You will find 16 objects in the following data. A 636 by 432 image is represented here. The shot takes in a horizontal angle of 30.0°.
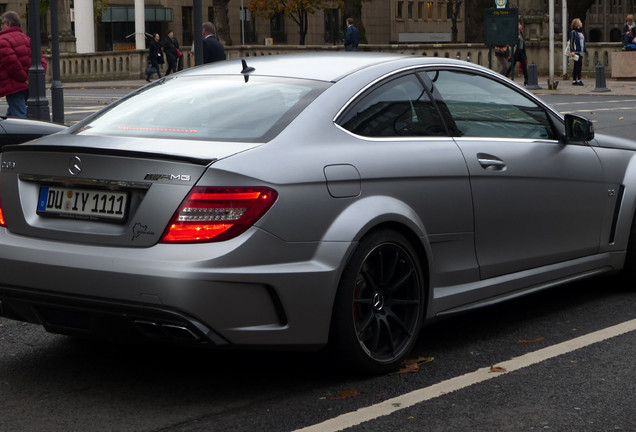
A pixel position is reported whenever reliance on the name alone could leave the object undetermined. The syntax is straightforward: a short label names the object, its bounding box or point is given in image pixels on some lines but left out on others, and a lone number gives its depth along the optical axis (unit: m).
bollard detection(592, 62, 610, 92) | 32.19
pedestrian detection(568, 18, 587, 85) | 35.09
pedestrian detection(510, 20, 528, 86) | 34.12
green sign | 32.56
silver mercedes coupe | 4.65
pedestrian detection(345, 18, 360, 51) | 37.88
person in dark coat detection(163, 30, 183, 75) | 40.48
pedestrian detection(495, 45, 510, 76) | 33.47
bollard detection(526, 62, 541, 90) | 33.59
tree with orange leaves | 80.00
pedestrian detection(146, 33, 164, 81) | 42.19
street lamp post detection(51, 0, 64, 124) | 19.98
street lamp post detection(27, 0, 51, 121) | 18.66
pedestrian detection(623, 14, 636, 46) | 37.66
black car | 10.97
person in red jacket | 16.58
